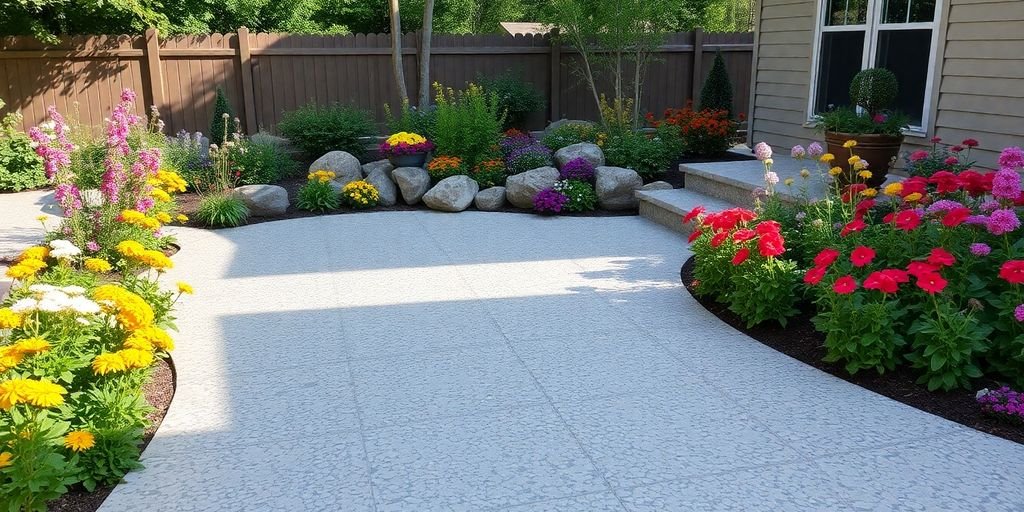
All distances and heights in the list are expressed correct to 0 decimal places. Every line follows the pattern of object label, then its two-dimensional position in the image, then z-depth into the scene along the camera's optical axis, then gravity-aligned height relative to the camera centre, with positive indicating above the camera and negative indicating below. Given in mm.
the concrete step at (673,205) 7055 -1157
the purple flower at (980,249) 3553 -766
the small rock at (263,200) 7809 -1202
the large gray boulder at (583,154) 8555 -816
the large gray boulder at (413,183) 8344 -1104
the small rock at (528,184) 8000 -1074
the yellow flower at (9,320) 2971 -911
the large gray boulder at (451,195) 8055 -1195
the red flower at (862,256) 3682 -829
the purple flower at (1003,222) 3559 -642
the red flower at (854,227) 3998 -749
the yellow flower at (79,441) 2656 -1225
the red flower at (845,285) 3555 -934
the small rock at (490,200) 8180 -1255
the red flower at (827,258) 3762 -857
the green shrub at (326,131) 9648 -645
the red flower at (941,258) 3492 -793
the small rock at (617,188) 8039 -1109
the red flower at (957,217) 3670 -640
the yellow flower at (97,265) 3824 -914
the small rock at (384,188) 8406 -1169
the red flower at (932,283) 3366 -870
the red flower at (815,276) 3717 -935
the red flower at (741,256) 4297 -966
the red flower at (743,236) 4410 -879
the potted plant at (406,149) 8727 -783
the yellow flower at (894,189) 4202 -585
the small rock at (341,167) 8595 -968
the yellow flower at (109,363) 2895 -1051
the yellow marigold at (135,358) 2959 -1054
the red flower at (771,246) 4215 -893
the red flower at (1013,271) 3297 -804
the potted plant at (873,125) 6168 -366
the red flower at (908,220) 3764 -675
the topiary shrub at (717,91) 10453 -158
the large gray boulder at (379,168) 8797 -1008
